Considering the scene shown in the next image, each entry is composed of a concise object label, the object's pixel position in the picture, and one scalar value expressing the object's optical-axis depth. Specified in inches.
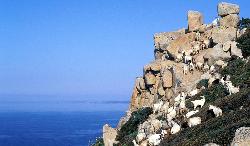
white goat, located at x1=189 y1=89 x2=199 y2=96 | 1478.8
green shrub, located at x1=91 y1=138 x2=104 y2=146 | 1826.3
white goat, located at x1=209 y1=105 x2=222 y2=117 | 1056.7
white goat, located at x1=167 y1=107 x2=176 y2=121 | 1330.7
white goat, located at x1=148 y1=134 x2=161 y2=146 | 1201.0
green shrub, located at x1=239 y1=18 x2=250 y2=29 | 1841.2
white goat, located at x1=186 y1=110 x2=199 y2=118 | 1226.5
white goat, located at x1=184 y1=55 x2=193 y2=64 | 1817.5
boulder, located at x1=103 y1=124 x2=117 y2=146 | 1677.7
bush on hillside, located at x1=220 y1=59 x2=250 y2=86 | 1312.4
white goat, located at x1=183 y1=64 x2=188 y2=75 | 1753.2
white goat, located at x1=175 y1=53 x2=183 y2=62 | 1916.8
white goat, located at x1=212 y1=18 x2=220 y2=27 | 1999.3
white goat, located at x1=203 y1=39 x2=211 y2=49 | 1875.1
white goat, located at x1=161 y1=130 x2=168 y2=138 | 1198.9
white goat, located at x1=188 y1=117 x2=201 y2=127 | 1088.2
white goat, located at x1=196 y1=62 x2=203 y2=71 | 1734.7
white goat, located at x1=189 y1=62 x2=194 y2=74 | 1755.7
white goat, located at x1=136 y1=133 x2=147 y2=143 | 1336.1
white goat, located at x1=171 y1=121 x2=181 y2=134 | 1154.0
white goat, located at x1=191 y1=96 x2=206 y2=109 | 1311.3
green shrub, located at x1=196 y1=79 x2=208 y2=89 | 1516.7
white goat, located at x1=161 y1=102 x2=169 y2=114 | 1517.0
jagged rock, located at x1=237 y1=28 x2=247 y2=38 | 1778.2
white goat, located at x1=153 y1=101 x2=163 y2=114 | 1609.9
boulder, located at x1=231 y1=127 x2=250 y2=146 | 592.7
